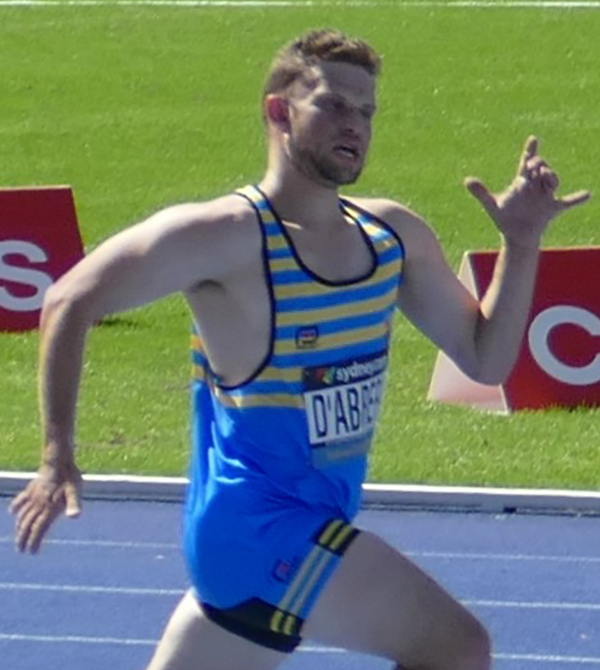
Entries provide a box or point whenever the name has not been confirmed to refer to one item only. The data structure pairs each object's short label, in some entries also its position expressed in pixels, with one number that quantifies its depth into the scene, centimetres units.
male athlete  832
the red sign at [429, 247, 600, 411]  1853
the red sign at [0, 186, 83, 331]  2167
